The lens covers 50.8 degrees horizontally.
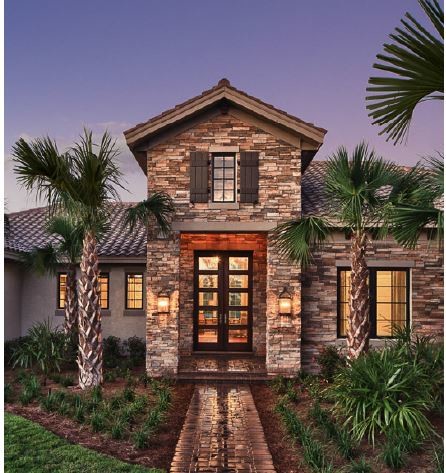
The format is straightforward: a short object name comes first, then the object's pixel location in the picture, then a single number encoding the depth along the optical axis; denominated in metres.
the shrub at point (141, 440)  6.79
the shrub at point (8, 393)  9.24
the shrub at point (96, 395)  8.91
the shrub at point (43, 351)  11.67
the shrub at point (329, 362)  11.00
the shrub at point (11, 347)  12.81
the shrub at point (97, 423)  7.46
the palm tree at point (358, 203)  8.95
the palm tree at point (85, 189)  9.37
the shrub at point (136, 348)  13.55
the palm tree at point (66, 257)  12.59
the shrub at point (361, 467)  5.63
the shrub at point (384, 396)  6.68
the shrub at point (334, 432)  6.39
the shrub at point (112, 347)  13.97
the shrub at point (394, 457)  5.94
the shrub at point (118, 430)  7.12
